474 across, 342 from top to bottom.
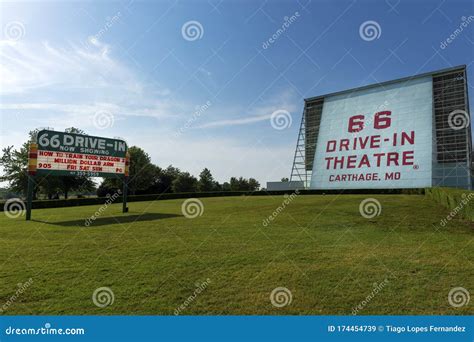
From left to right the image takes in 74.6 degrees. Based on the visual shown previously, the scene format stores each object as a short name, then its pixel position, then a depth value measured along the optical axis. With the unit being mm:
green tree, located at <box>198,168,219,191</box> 75812
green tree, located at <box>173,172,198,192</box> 76600
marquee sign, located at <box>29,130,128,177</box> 18500
